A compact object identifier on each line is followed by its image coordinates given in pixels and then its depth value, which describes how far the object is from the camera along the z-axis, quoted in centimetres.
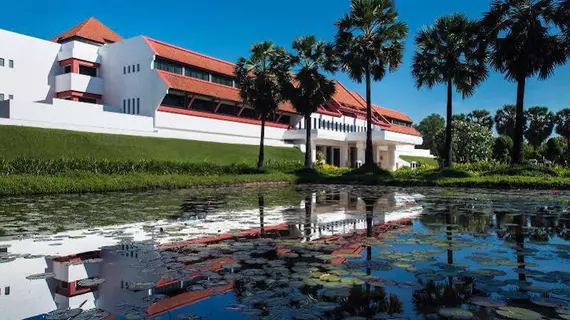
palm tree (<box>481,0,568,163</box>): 2748
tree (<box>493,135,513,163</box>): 5497
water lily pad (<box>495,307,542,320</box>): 406
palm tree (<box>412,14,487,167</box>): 3159
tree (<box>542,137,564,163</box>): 6362
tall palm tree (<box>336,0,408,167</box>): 3359
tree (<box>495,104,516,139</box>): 8425
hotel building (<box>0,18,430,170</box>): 3681
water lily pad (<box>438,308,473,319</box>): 413
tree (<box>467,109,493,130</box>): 9225
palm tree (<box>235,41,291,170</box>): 3762
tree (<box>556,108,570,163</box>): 6944
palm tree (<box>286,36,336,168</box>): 3728
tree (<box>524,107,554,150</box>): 8675
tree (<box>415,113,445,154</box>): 10678
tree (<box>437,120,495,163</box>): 5409
